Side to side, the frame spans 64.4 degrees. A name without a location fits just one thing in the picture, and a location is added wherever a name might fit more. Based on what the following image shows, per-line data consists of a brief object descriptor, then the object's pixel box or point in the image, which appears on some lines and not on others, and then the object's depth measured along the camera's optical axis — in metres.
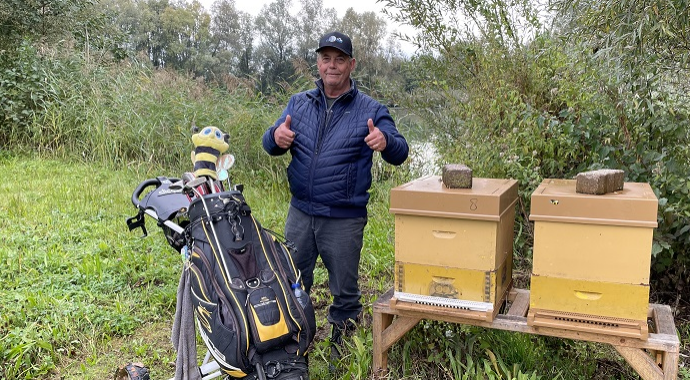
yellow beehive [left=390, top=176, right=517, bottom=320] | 2.38
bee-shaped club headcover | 2.34
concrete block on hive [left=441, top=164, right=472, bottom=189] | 2.53
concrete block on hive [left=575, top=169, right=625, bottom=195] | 2.25
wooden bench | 2.24
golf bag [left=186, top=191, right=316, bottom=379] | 2.00
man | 2.86
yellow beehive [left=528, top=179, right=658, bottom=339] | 2.14
